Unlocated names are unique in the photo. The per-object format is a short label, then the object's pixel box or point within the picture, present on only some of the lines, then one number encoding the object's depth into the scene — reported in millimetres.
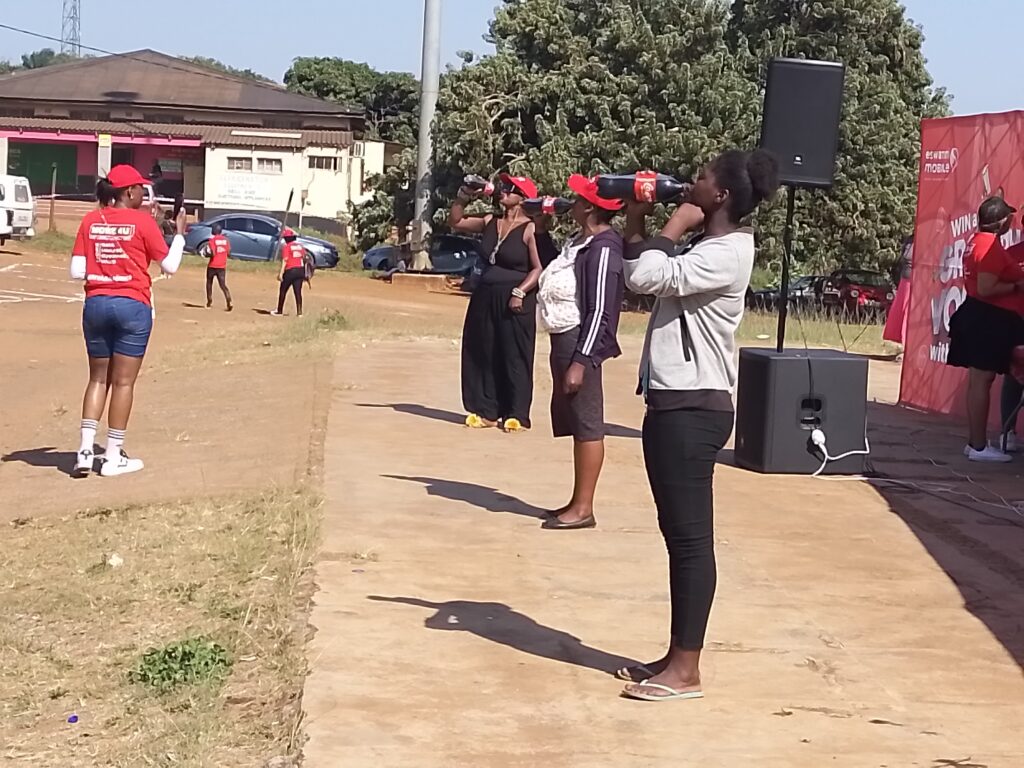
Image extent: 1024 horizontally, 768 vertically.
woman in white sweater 5066
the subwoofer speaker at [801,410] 9945
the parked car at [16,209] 36344
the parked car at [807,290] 30598
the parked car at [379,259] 40125
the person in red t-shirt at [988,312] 10375
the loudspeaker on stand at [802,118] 10039
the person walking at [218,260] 26344
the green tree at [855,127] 34688
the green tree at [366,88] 66688
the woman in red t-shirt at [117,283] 9203
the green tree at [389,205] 39094
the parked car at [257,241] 39531
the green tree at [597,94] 32594
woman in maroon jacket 7285
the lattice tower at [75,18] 94938
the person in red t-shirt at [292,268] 25016
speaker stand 10219
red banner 12289
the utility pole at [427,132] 33938
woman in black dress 10945
